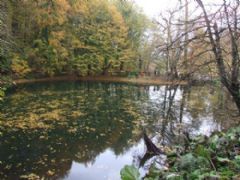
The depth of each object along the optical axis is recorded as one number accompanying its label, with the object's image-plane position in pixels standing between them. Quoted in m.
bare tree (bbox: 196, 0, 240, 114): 3.41
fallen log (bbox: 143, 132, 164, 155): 5.84
